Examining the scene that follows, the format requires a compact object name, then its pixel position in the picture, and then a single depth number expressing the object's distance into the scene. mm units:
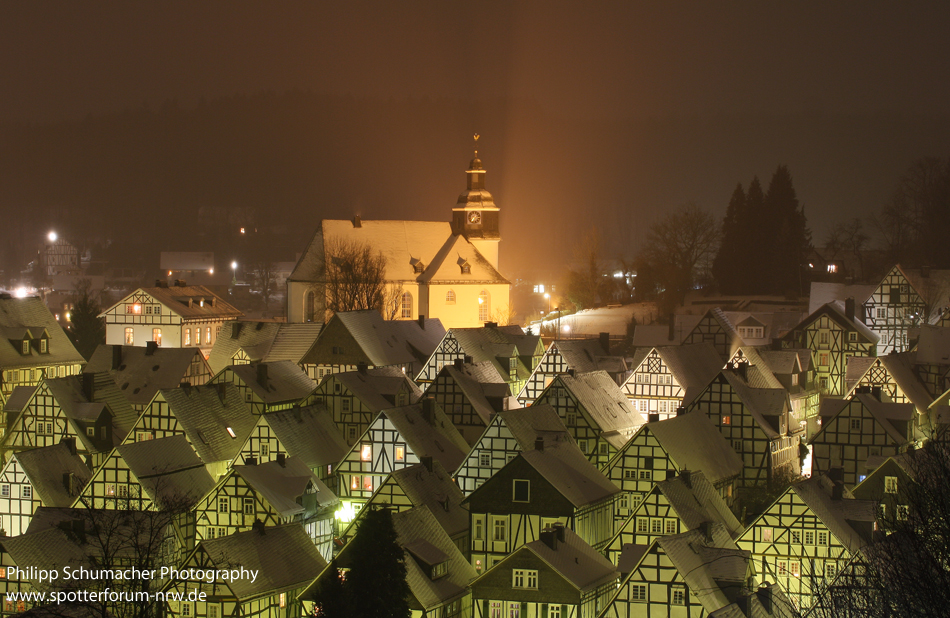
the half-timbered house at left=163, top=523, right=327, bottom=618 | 37188
